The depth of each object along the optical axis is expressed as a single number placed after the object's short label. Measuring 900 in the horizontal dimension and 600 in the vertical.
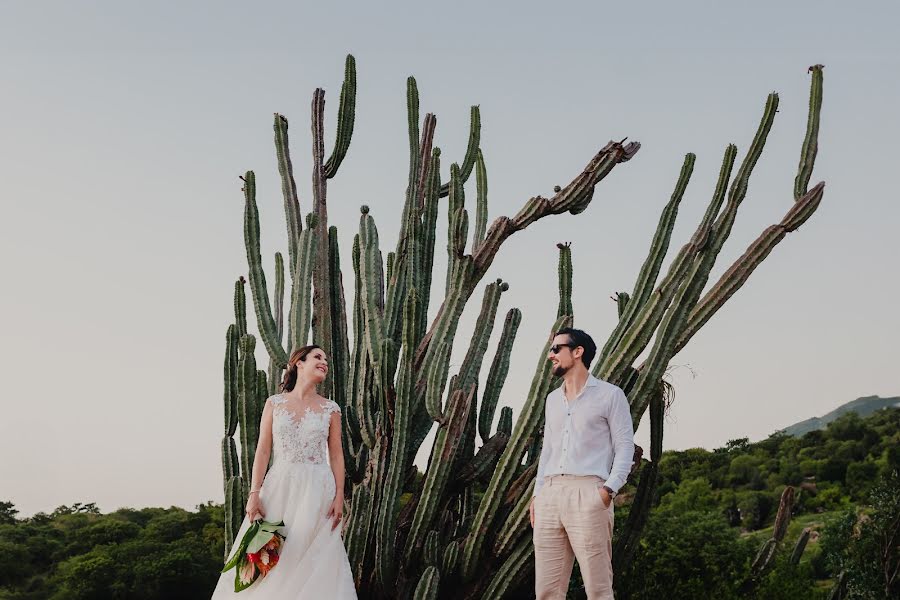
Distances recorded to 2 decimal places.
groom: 4.25
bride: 5.21
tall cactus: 6.10
